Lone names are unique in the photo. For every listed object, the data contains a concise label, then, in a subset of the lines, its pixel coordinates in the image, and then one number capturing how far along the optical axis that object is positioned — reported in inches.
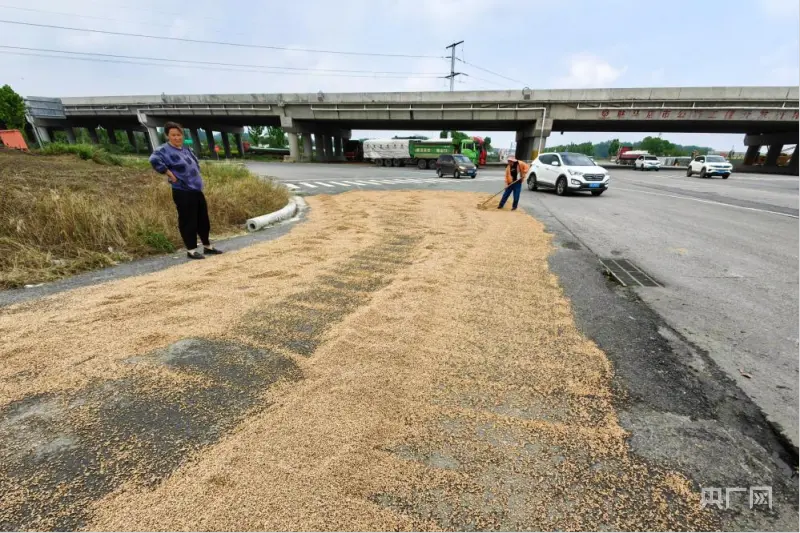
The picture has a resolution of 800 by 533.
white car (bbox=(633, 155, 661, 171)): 1390.1
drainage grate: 155.3
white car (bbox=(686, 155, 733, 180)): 867.3
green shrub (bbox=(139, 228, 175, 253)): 206.1
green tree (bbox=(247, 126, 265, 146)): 2760.8
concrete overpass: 1018.7
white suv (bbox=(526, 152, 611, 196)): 473.7
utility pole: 1869.6
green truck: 1221.7
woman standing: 177.5
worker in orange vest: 336.7
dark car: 847.7
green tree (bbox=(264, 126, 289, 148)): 2709.2
